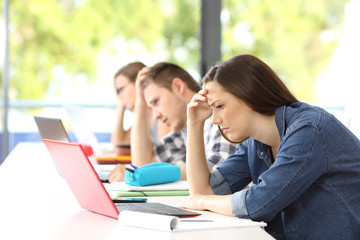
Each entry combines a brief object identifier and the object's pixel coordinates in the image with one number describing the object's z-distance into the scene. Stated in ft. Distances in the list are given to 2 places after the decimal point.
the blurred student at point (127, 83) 18.45
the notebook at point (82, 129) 17.72
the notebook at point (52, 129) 13.35
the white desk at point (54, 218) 11.10
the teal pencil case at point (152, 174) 13.24
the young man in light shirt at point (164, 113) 15.58
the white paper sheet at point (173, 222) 11.21
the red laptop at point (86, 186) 11.48
